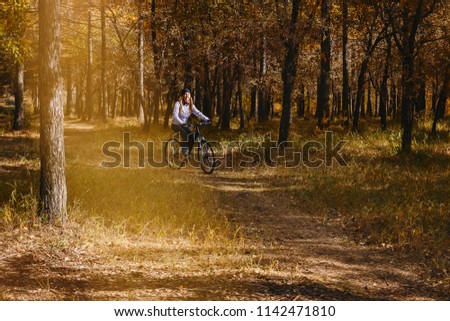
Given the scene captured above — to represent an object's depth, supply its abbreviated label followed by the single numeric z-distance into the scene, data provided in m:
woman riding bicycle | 13.88
